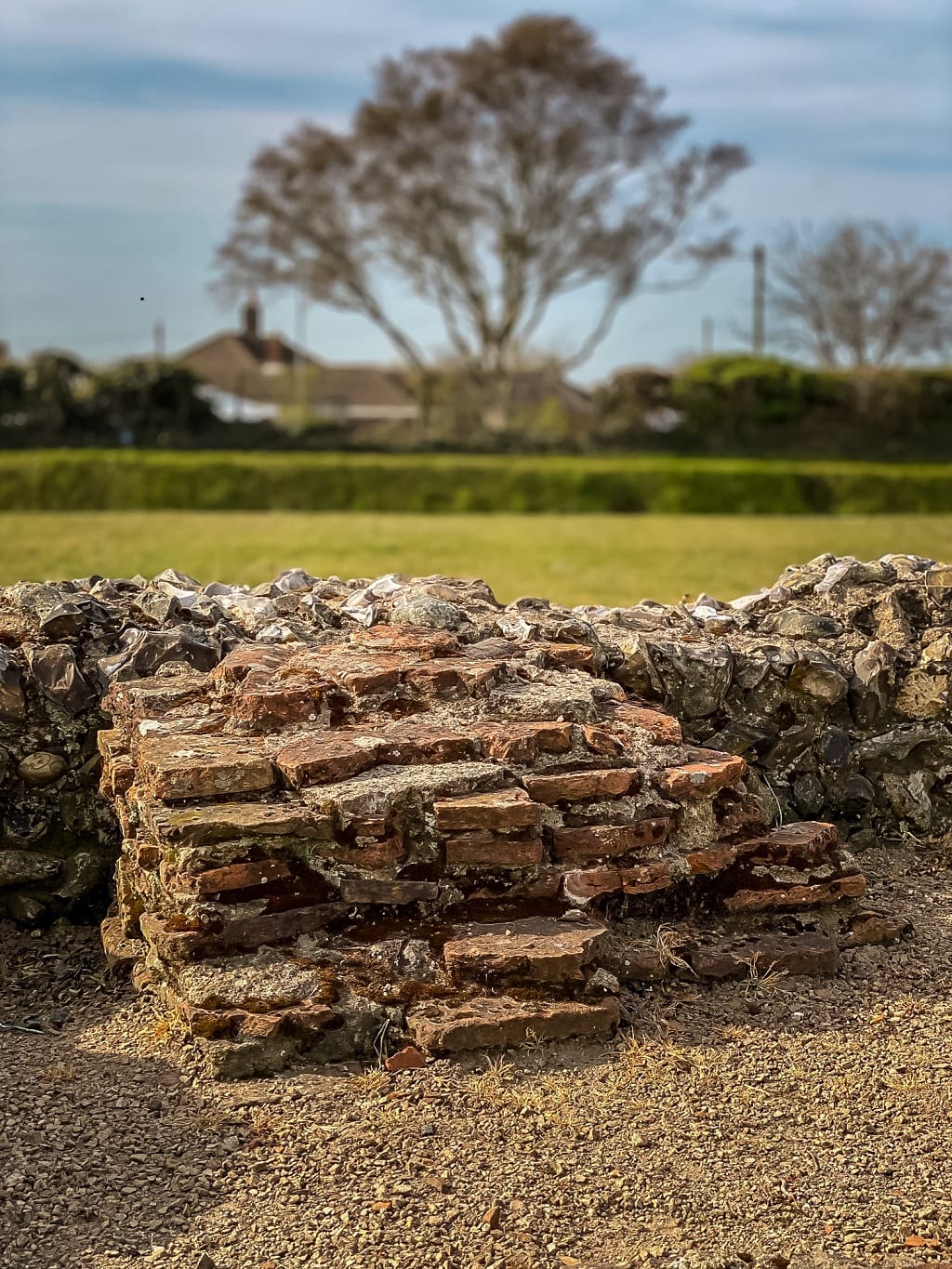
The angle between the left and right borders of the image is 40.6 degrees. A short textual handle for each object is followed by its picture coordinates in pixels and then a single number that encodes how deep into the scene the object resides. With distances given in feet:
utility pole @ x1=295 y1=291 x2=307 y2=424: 148.36
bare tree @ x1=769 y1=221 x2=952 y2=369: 122.21
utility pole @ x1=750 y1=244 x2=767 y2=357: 131.95
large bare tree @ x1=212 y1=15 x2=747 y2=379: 120.78
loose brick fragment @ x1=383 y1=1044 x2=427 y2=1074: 9.54
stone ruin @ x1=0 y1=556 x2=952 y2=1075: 9.90
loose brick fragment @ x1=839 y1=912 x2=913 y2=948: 11.75
